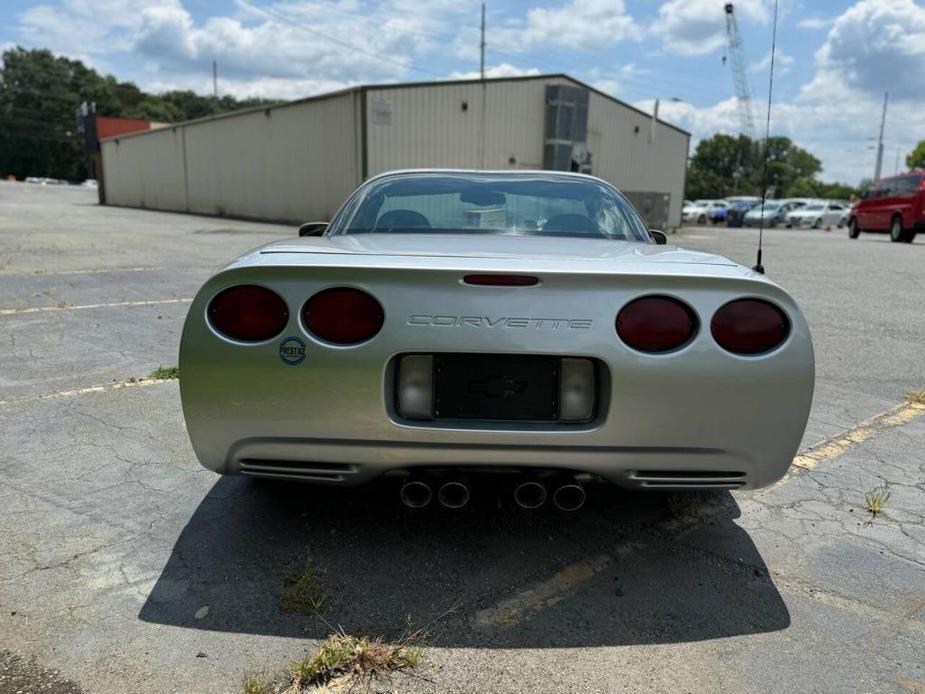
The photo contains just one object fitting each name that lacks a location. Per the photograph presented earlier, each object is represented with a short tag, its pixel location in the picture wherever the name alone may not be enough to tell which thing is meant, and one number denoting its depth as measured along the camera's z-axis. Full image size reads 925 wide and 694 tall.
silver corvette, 2.28
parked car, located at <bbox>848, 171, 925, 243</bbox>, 20.97
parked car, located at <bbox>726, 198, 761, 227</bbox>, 38.50
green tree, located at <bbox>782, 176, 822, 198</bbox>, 116.75
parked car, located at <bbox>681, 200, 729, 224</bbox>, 40.56
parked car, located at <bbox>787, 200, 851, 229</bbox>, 36.84
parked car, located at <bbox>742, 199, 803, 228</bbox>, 36.56
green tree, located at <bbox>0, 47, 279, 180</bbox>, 94.56
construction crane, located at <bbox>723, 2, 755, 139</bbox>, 61.74
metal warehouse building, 22.92
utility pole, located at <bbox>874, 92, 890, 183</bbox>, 74.72
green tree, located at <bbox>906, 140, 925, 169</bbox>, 72.19
